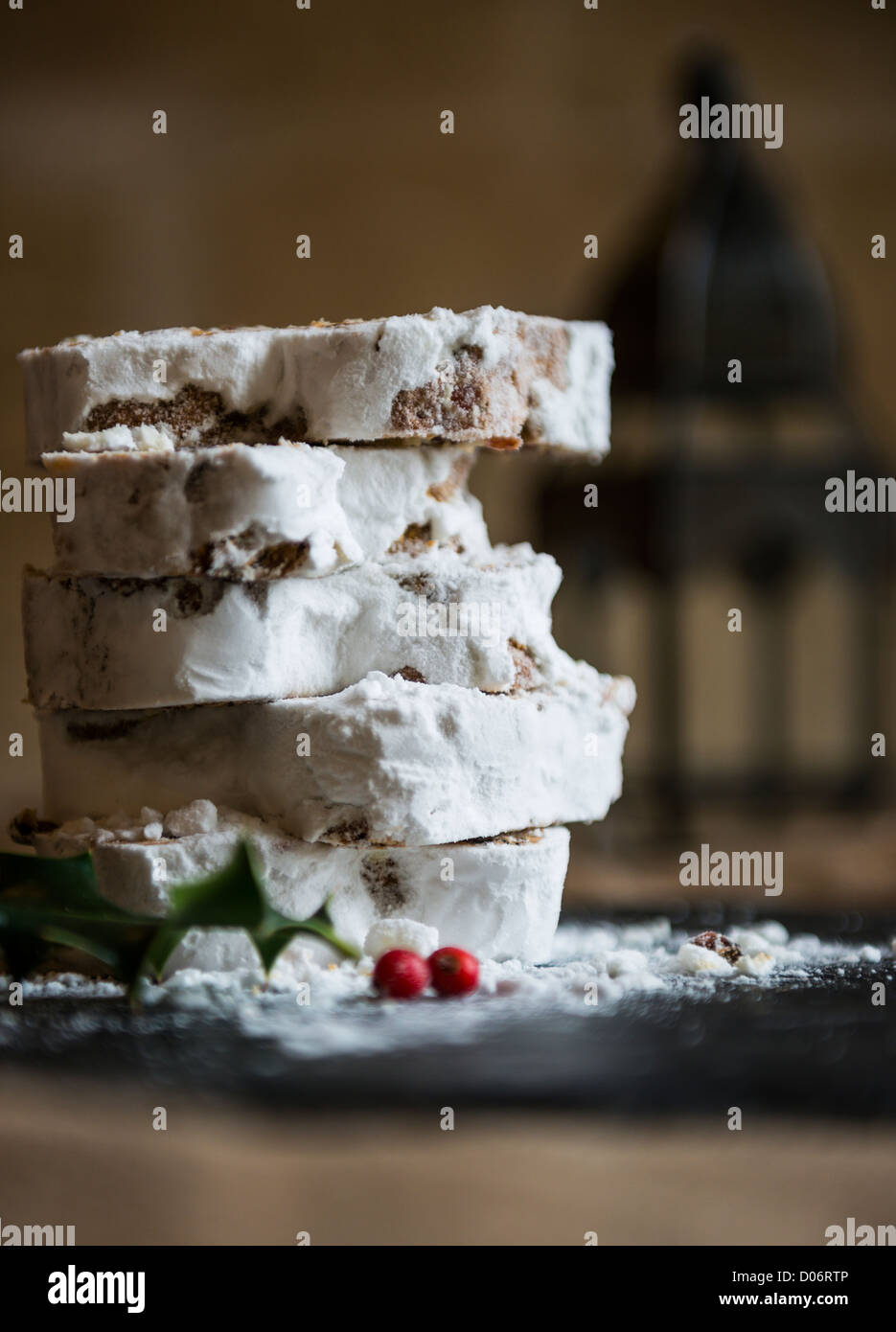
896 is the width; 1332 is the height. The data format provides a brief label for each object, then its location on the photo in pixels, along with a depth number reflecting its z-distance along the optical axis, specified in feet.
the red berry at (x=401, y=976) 1.39
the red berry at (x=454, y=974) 1.40
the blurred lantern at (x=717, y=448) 2.33
